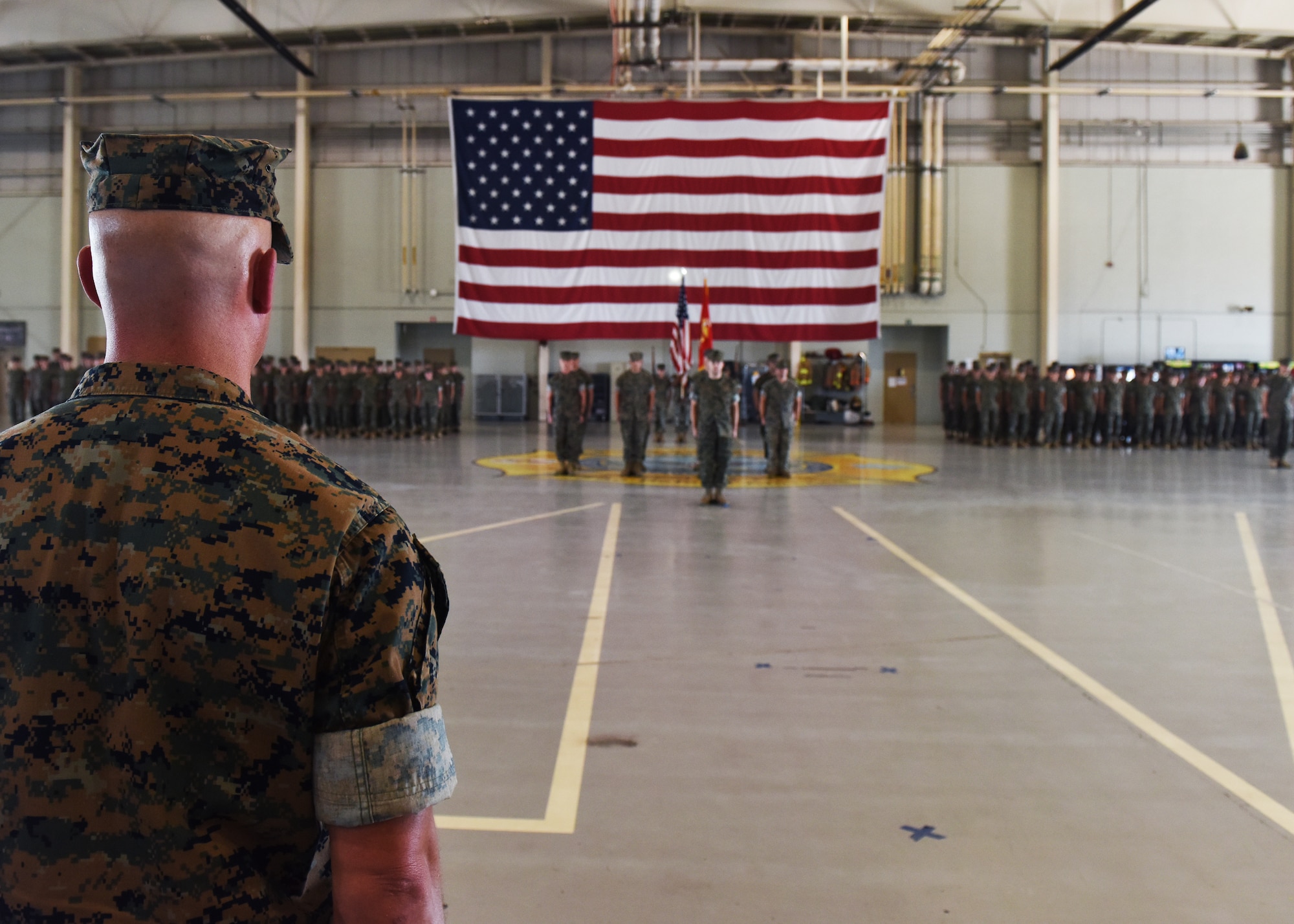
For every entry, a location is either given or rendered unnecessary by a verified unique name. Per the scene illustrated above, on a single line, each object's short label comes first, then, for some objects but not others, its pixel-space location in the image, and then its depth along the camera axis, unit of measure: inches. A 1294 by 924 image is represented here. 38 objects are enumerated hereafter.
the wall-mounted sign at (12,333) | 1016.2
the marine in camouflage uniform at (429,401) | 801.6
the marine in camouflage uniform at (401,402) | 797.9
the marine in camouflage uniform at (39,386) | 779.4
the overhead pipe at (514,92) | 810.2
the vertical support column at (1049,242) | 949.2
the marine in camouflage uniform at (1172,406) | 757.9
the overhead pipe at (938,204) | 959.0
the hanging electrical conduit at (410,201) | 995.9
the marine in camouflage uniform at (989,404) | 762.8
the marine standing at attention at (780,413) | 496.7
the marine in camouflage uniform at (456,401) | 879.7
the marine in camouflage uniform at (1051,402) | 747.4
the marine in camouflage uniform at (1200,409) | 772.0
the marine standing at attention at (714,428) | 406.6
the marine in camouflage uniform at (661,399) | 753.6
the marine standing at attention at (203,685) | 41.2
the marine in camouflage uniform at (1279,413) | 587.2
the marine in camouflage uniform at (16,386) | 813.2
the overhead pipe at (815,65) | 873.5
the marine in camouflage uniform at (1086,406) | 755.4
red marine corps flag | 530.6
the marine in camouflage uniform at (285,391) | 806.5
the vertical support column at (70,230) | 969.4
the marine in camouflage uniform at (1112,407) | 757.9
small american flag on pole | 540.7
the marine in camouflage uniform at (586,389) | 521.7
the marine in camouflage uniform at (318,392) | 793.6
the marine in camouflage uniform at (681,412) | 706.0
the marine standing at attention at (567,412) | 518.3
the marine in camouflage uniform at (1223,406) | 772.0
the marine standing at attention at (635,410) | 515.5
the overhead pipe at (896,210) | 956.6
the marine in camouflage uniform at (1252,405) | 760.3
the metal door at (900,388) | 1070.4
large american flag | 636.7
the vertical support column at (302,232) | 958.4
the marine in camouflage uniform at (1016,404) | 757.3
